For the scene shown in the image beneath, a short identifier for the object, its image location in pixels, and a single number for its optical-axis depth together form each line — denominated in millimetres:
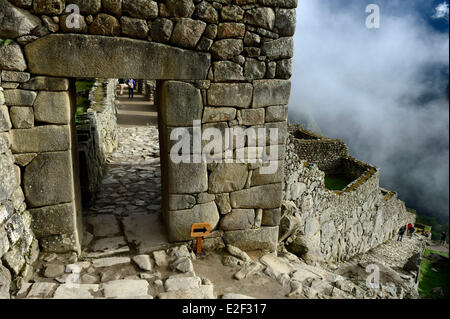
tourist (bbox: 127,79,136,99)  18003
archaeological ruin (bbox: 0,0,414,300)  3408
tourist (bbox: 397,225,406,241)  19367
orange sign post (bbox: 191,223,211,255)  4320
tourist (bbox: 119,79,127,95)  19736
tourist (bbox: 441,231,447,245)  27938
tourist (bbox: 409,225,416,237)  21497
